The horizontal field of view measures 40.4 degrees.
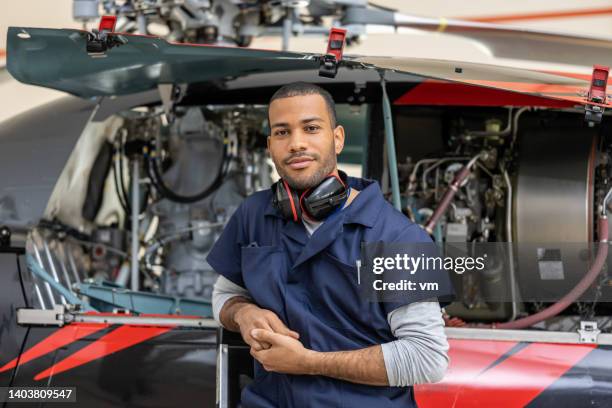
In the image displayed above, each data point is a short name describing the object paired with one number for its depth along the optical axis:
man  2.15
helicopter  2.91
